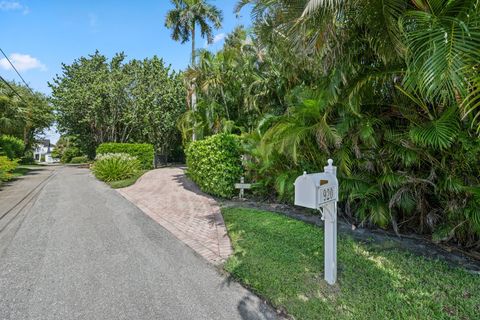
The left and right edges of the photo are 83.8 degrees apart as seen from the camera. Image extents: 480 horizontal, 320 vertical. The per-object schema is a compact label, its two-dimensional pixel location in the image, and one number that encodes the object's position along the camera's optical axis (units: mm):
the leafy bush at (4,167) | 11883
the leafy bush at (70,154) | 38069
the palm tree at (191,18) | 18266
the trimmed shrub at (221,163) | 7844
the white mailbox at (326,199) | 2768
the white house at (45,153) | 61797
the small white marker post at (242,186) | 7664
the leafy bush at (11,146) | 19291
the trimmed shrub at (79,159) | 35656
